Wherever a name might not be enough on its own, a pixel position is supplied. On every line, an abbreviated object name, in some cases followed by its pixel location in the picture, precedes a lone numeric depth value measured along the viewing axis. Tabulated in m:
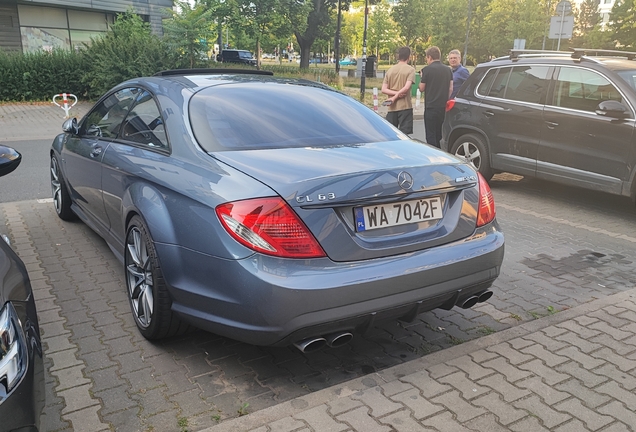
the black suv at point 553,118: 6.37
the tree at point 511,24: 61.16
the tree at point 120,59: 18.88
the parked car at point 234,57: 40.49
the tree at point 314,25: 39.03
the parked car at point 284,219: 2.71
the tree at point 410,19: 57.66
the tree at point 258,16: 33.88
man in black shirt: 9.02
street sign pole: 16.10
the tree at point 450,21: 67.44
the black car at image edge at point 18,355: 1.83
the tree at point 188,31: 20.02
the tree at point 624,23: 53.97
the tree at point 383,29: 61.00
